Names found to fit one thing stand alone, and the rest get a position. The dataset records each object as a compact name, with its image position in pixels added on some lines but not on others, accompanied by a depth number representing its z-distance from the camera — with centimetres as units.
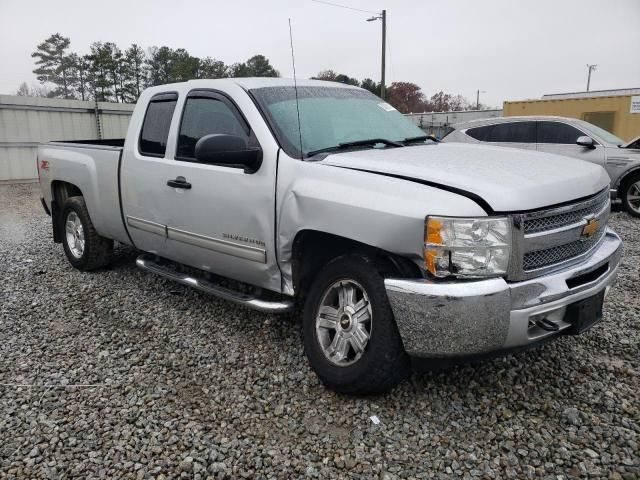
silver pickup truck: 242
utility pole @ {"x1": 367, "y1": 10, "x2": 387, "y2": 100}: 1988
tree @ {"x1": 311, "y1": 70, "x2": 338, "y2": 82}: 3848
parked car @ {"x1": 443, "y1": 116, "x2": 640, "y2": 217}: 856
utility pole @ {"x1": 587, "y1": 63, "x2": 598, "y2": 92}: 6044
